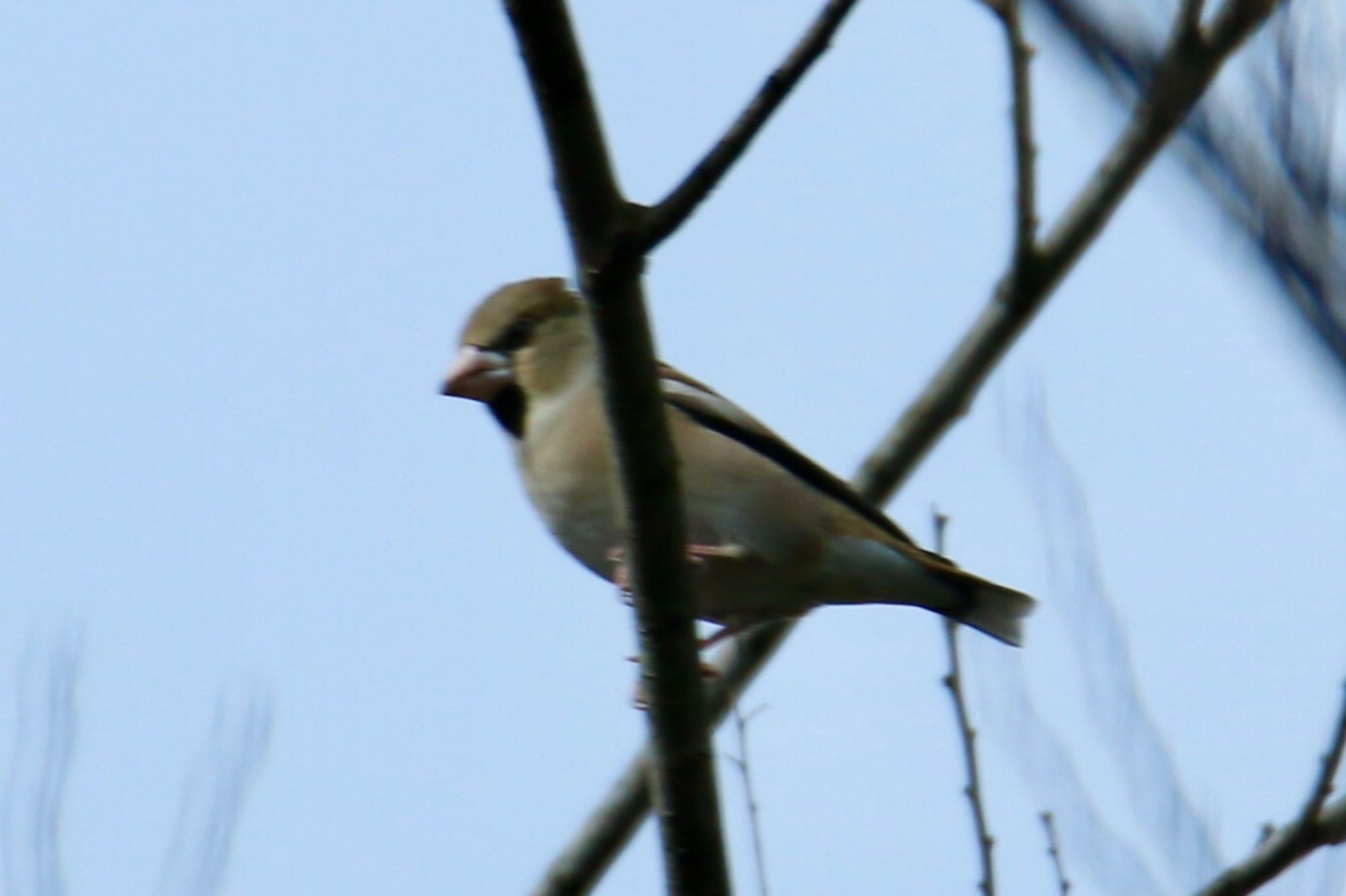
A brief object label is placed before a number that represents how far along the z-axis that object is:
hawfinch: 8.53
